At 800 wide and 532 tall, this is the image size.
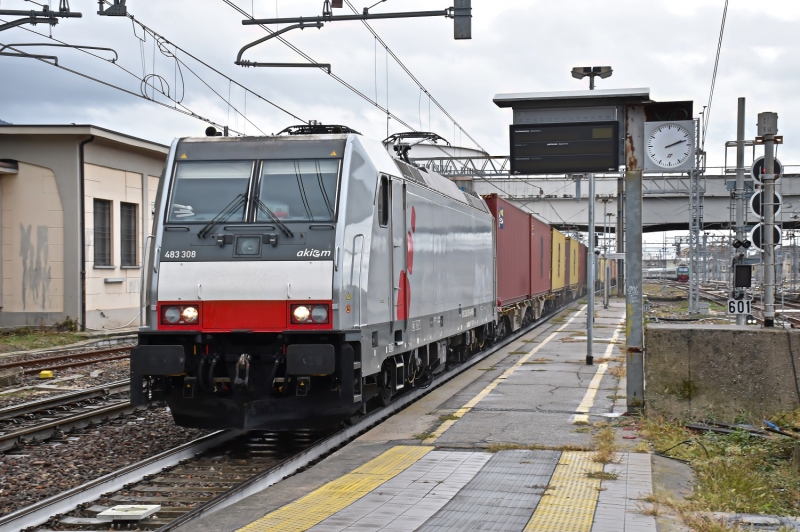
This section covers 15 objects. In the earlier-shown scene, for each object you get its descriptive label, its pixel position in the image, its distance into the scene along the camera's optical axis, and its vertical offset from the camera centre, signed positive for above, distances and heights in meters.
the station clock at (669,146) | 10.71 +1.49
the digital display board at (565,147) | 11.18 +1.55
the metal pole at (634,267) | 10.89 +0.09
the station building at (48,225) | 25.02 +1.38
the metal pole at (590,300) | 16.61 -0.48
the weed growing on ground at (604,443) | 7.91 -1.56
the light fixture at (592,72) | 20.42 +4.49
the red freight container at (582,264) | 52.03 +0.60
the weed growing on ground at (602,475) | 7.25 -1.58
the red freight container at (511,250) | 20.86 +0.61
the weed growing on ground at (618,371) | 14.63 -1.56
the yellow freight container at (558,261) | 34.25 +0.51
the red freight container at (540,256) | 27.61 +0.60
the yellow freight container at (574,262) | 44.19 +0.63
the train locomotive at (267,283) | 8.97 -0.07
